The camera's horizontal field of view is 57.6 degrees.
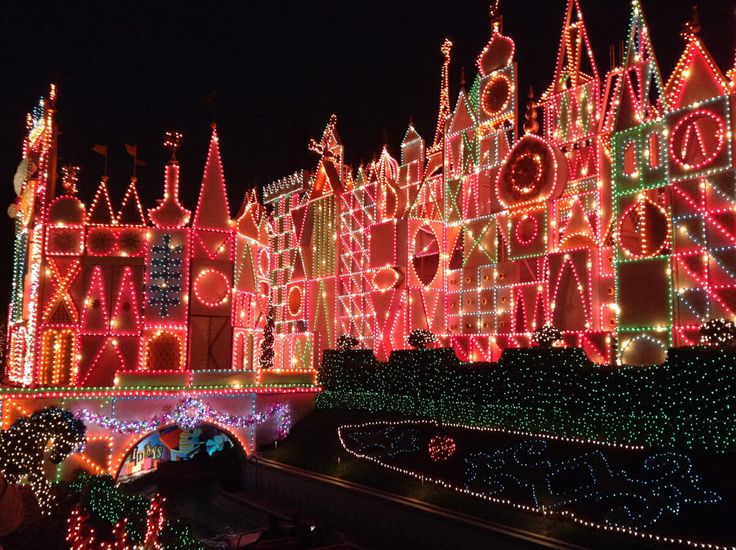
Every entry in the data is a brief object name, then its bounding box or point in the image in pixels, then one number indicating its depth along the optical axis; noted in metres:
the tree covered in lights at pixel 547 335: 18.97
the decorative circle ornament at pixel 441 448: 18.58
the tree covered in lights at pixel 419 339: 23.75
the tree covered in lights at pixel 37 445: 17.05
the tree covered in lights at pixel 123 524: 14.02
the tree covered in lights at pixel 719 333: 14.77
